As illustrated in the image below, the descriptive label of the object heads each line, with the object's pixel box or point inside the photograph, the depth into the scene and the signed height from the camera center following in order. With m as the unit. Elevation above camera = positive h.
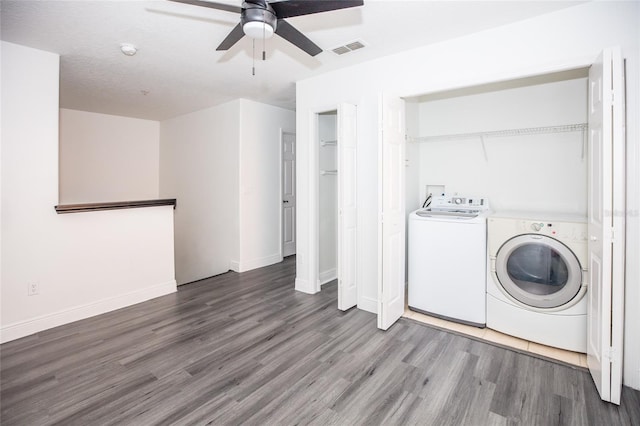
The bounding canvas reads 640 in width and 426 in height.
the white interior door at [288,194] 5.41 +0.25
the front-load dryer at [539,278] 2.36 -0.54
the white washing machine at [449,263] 2.78 -0.50
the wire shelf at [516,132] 2.85 +0.75
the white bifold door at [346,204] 3.20 +0.05
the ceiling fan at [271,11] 1.61 +1.04
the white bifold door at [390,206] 2.78 +0.02
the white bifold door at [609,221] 1.77 -0.07
